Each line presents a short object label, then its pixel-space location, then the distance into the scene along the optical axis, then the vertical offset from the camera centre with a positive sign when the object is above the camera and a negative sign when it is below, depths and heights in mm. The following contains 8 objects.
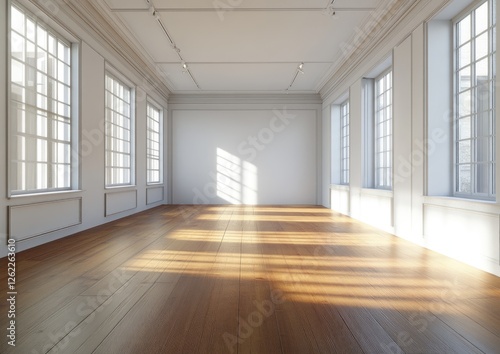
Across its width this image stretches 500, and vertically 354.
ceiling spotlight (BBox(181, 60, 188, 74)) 8728 +2986
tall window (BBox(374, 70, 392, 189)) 6836 +1015
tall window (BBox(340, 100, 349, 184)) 9905 +1097
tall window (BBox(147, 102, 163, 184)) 10383 +1106
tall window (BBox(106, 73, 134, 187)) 7479 +1058
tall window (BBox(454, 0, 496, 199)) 4000 +985
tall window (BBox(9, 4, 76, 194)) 4446 +1047
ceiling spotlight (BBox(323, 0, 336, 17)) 5820 +2986
